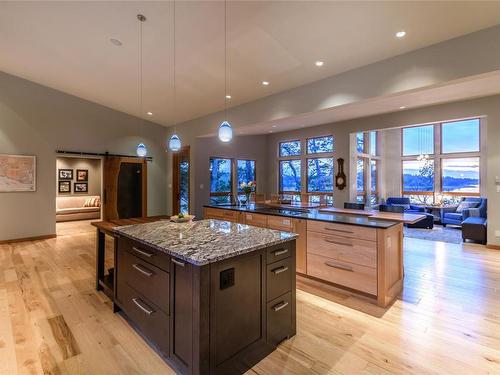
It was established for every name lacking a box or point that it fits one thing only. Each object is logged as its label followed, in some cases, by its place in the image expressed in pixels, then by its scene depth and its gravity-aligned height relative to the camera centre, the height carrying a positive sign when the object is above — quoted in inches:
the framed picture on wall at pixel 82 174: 365.7 +16.8
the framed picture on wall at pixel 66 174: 352.5 +16.8
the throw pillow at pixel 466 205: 285.1 -21.7
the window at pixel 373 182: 362.9 +5.8
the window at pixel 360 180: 318.7 +7.6
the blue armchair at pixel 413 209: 293.7 -29.8
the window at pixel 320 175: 320.2 +14.3
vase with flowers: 186.2 -1.4
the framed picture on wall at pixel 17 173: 218.7 +11.6
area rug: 234.9 -48.8
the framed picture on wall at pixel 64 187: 352.1 -1.2
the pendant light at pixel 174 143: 153.2 +25.9
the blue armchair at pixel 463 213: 255.3 -29.0
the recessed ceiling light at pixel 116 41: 151.5 +86.7
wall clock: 295.4 +10.4
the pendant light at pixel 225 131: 124.8 +26.7
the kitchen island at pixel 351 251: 106.4 -29.3
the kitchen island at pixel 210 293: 61.4 -29.7
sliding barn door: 281.6 -2.2
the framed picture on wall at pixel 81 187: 364.8 -1.3
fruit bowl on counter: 110.3 -14.1
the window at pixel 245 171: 350.0 +21.8
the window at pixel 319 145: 319.3 +53.3
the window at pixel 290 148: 358.5 +54.0
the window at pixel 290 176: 359.9 +14.8
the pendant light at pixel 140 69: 130.1 +84.9
